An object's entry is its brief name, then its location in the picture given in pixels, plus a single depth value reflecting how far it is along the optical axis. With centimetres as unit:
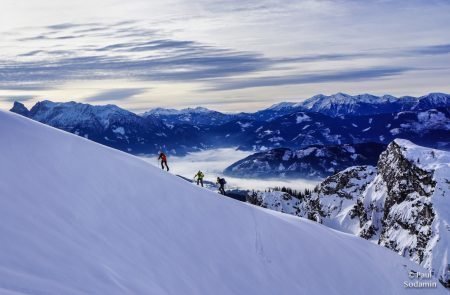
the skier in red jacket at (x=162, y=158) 3788
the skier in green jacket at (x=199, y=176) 4101
